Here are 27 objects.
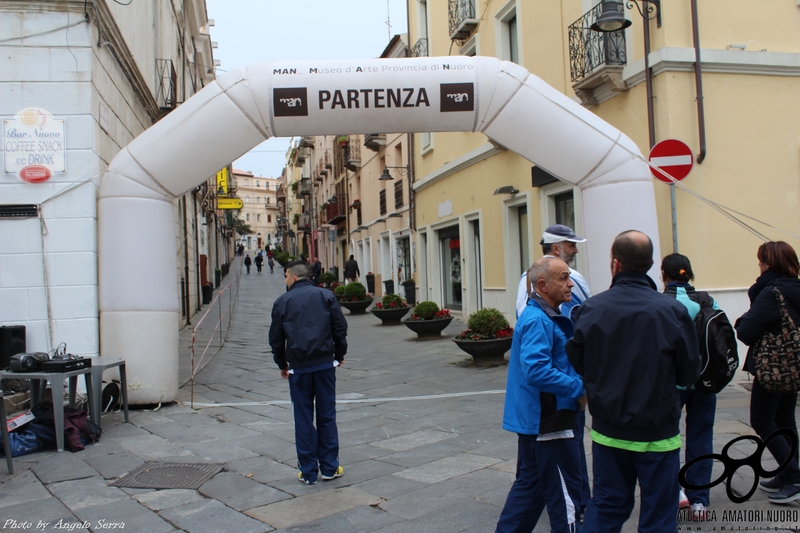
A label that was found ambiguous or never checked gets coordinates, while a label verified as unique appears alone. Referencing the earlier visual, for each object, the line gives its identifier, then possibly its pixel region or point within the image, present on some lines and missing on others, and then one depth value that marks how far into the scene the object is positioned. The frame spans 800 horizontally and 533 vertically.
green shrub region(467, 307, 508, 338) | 9.95
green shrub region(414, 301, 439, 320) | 13.06
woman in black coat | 4.18
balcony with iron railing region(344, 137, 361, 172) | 29.47
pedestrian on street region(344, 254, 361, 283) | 25.44
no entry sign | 7.41
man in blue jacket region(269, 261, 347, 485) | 4.99
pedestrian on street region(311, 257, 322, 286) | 29.27
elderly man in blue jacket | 3.14
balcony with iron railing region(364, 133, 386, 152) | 24.29
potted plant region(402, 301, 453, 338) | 13.05
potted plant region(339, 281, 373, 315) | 19.53
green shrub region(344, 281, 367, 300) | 19.72
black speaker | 6.90
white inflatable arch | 7.13
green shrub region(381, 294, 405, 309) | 16.25
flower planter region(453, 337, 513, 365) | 9.80
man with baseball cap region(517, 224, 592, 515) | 3.90
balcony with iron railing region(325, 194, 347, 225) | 33.94
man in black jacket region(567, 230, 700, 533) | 2.80
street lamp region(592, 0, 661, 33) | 7.32
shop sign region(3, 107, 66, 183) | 7.13
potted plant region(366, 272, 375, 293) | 26.88
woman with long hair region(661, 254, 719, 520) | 4.00
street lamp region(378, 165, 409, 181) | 21.00
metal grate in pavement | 5.01
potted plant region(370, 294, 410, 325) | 16.06
